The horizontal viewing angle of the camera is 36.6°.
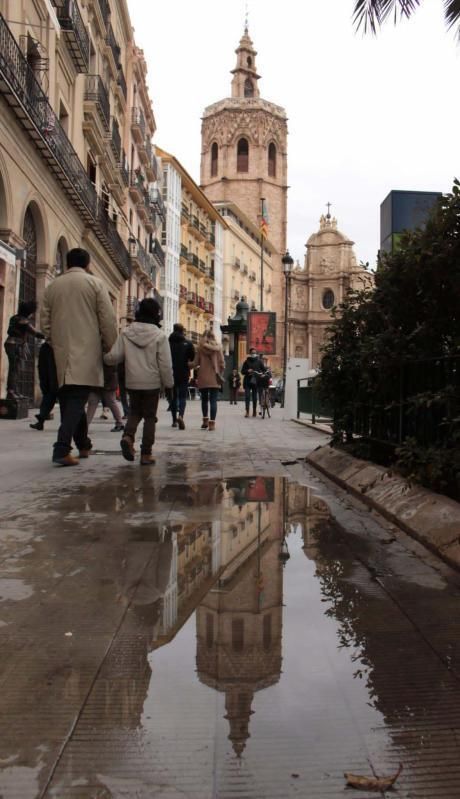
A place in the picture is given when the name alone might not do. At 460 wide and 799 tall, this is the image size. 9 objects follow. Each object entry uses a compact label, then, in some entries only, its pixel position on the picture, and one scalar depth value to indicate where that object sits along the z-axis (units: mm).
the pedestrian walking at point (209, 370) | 11297
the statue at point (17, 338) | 10508
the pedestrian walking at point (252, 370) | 16406
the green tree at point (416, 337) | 4016
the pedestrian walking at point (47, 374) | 7872
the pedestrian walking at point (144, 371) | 6480
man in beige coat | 5945
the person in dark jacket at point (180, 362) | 11453
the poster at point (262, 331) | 21906
